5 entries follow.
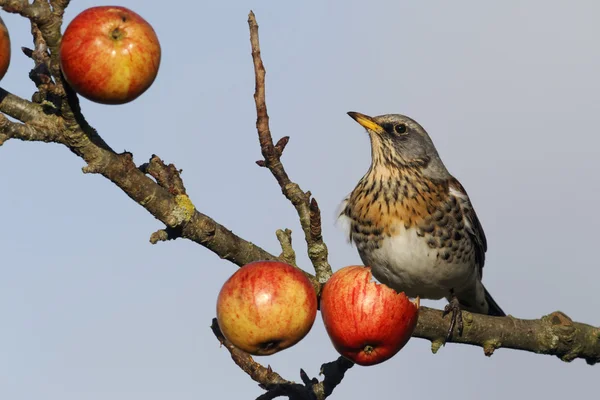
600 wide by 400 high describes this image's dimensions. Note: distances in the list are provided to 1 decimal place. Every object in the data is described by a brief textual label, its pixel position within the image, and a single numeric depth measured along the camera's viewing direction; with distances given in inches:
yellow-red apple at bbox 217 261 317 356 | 298.8
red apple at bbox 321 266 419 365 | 335.3
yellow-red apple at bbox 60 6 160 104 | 266.1
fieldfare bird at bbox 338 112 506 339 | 502.6
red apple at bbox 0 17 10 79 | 281.4
